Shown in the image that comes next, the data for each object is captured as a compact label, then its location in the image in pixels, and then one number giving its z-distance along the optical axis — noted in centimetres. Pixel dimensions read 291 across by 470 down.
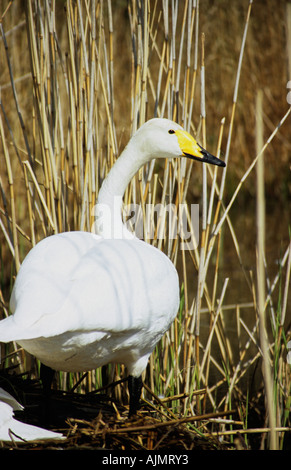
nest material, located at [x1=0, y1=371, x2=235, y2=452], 468
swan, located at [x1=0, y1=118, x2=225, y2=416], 427
